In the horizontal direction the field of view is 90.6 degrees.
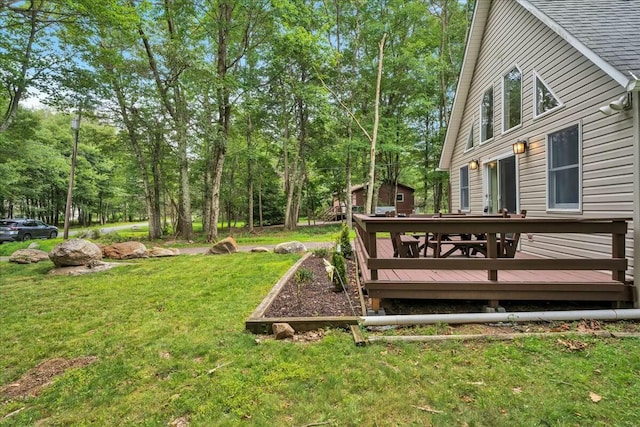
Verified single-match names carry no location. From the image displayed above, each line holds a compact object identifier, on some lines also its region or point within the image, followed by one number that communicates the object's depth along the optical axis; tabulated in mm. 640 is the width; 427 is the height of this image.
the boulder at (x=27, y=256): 8727
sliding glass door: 6984
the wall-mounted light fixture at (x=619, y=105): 3803
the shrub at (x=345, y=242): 7352
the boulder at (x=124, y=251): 9344
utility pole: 12466
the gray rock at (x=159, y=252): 9672
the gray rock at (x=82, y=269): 7184
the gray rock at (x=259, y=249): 9836
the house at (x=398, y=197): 26609
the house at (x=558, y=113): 4031
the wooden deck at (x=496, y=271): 3555
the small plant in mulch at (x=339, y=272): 4766
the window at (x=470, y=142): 9096
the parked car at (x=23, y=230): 15352
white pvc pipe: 3387
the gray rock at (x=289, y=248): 9180
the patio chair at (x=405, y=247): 4632
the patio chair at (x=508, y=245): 4482
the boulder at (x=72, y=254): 7441
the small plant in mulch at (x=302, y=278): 5096
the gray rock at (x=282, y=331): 3248
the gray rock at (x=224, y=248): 9734
